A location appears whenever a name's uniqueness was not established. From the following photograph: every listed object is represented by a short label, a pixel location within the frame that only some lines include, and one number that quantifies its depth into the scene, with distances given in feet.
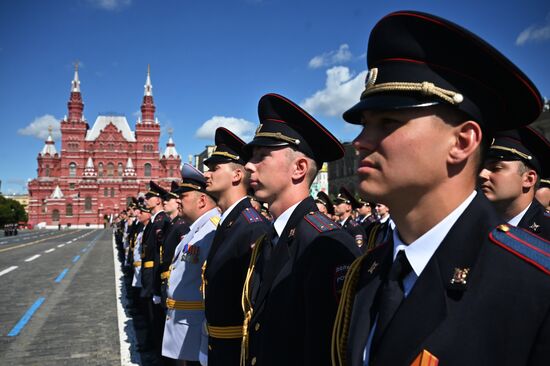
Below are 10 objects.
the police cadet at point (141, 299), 23.33
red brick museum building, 276.21
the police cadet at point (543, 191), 16.15
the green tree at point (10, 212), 269.44
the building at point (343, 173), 239.19
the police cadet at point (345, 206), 39.31
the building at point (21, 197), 580.71
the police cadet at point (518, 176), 10.64
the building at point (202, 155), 316.99
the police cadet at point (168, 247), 19.36
